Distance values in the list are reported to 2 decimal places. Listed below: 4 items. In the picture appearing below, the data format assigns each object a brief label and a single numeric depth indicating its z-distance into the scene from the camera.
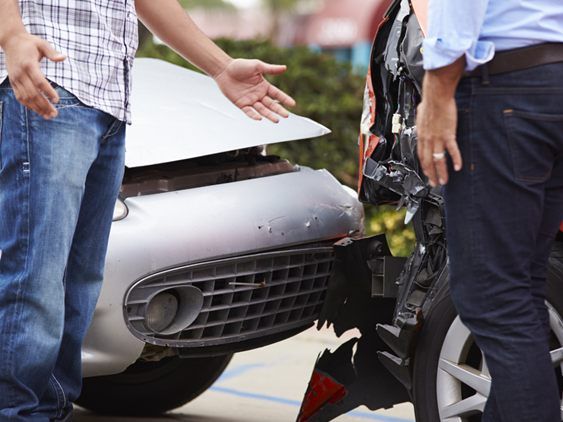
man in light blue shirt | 4.71
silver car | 7.04
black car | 6.46
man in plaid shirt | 5.64
